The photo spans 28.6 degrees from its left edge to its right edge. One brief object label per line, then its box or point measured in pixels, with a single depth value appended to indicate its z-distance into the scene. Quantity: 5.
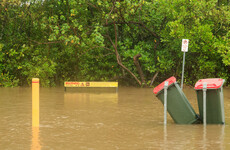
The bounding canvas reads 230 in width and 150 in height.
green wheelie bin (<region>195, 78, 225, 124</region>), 10.77
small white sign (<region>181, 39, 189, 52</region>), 19.45
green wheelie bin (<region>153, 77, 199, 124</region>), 10.96
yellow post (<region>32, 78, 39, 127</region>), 9.94
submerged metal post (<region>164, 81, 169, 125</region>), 10.86
